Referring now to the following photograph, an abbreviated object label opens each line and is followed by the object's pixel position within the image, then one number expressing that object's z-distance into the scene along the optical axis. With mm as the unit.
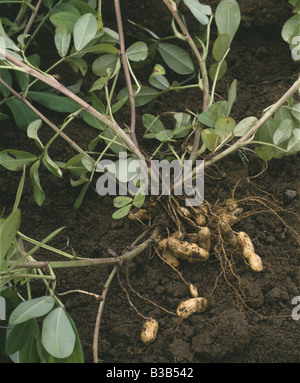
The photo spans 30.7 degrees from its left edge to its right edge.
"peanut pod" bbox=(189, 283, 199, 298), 1185
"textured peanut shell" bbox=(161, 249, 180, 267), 1231
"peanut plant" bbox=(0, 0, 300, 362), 1045
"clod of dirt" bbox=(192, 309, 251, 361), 1106
